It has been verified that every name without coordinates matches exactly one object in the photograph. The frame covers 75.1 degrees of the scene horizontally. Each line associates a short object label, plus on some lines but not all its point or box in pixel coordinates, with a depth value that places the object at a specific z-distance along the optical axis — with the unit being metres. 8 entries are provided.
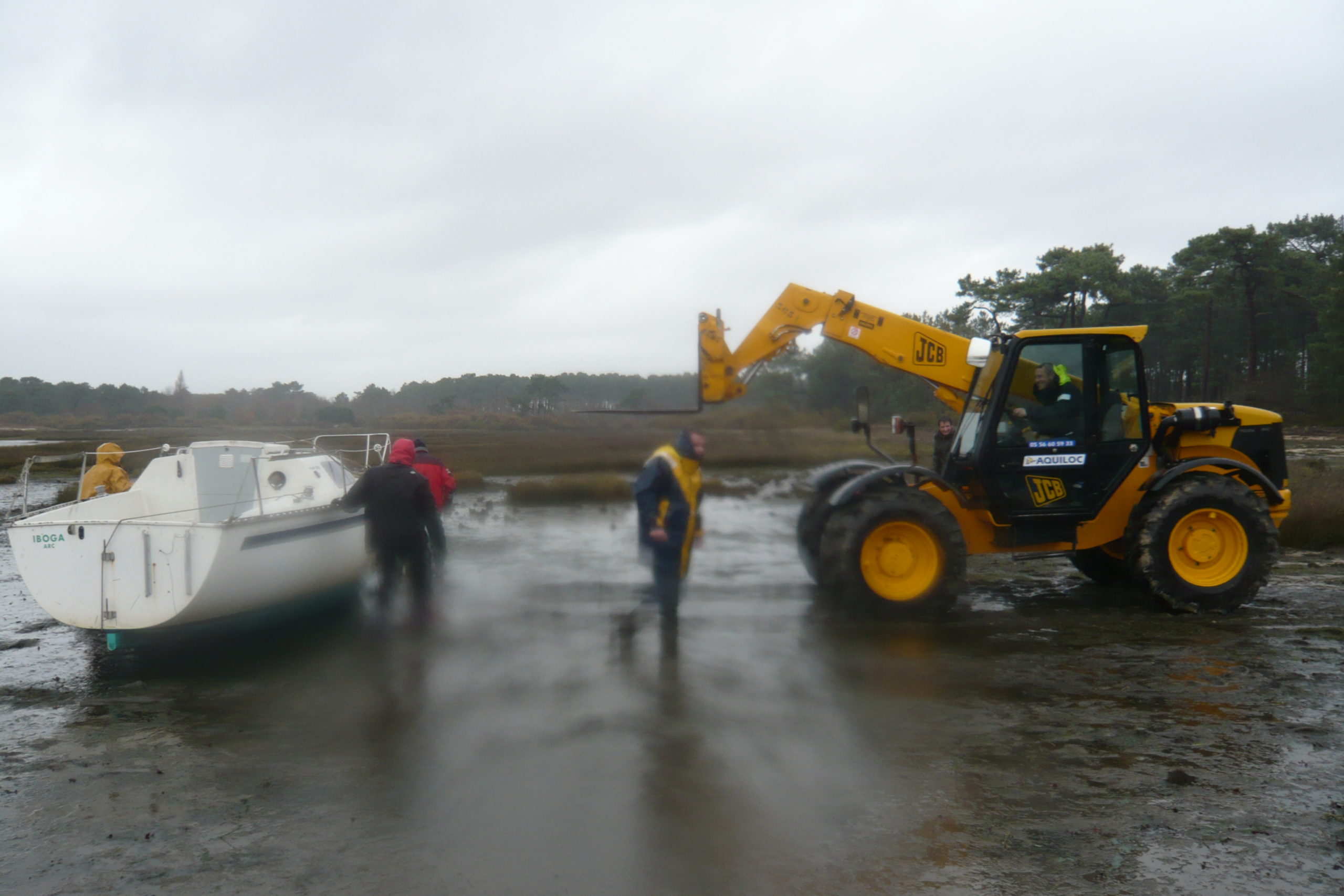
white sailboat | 6.48
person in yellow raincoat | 8.96
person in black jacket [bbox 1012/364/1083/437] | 8.06
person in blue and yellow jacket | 6.72
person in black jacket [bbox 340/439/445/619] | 7.43
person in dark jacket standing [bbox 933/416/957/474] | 9.90
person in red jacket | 9.58
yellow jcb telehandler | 7.87
